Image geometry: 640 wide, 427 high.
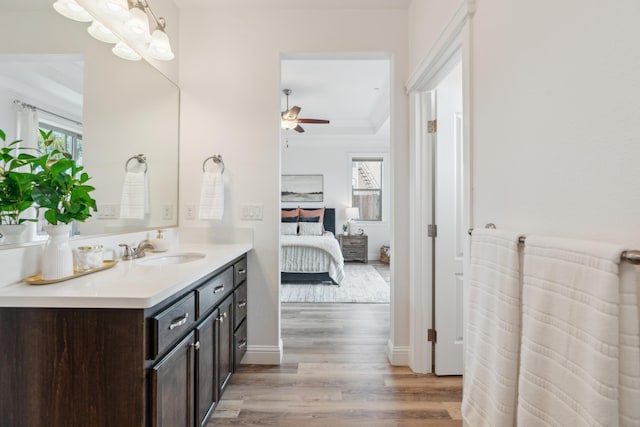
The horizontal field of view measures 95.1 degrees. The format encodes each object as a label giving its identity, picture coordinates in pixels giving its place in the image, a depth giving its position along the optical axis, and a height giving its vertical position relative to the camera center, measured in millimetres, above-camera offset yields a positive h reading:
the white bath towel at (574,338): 606 -286
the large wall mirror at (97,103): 1166 +574
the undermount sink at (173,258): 1756 -274
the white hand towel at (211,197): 2174 +138
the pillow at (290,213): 6157 +63
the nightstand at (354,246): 6238 -633
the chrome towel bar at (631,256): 580 -76
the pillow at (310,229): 5834 -259
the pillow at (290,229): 5766 -258
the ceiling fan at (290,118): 4040 +1379
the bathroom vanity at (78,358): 985 -486
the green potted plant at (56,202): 1146 +49
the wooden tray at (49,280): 1108 -253
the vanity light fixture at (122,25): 1444 +1053
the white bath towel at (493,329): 936 -393
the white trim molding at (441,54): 1390 +945
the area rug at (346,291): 3822 -1064
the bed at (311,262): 4465 -701
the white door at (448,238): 2109 -152
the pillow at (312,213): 6230 +66
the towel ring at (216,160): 2281 +432
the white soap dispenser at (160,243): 1908 -188
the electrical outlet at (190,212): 2322 +26
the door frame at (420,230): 2119 -96
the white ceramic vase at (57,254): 1145 -159
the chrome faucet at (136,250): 1675 -210
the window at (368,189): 6723 +632
